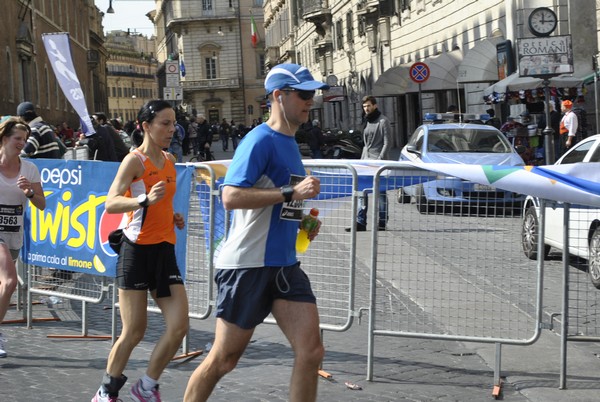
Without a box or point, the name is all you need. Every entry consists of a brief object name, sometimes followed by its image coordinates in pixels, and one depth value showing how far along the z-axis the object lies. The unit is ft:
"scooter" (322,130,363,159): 115.03
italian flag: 309.98
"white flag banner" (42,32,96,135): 45.19
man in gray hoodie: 53.72
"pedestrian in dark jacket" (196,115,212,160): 125.70
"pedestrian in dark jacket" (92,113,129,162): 54.75
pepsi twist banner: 27.30
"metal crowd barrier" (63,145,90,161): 55.77
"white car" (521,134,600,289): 21.76
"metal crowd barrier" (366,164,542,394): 22.31
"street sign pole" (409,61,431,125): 91.09
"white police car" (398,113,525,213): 61.46
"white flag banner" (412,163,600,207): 20.80
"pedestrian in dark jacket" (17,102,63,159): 42.80
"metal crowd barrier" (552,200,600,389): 21.77
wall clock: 74.84
